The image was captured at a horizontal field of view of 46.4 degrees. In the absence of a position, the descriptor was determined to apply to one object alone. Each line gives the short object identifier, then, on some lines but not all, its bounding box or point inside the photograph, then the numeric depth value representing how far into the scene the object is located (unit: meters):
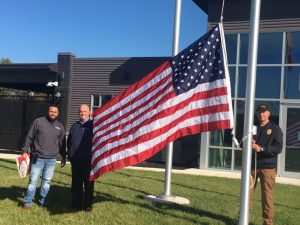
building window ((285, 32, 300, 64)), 12.37
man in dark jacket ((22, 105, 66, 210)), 5.95
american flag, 4.49
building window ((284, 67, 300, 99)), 12.33
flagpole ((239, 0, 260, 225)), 4.40
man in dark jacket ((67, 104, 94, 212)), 5.92
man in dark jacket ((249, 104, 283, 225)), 5.16
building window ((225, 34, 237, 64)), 13.04
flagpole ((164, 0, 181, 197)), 7.00
